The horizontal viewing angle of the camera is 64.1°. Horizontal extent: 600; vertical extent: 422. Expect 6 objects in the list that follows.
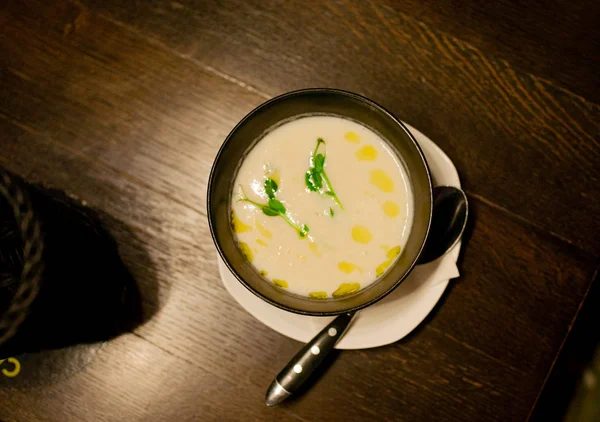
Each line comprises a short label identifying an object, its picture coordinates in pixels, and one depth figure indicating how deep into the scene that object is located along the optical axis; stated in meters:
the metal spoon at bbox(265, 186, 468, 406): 0.94
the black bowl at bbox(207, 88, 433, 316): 0.83
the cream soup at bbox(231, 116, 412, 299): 0.88
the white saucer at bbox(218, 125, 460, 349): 0.95
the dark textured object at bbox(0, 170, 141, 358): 0.73
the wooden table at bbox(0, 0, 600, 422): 1.00
